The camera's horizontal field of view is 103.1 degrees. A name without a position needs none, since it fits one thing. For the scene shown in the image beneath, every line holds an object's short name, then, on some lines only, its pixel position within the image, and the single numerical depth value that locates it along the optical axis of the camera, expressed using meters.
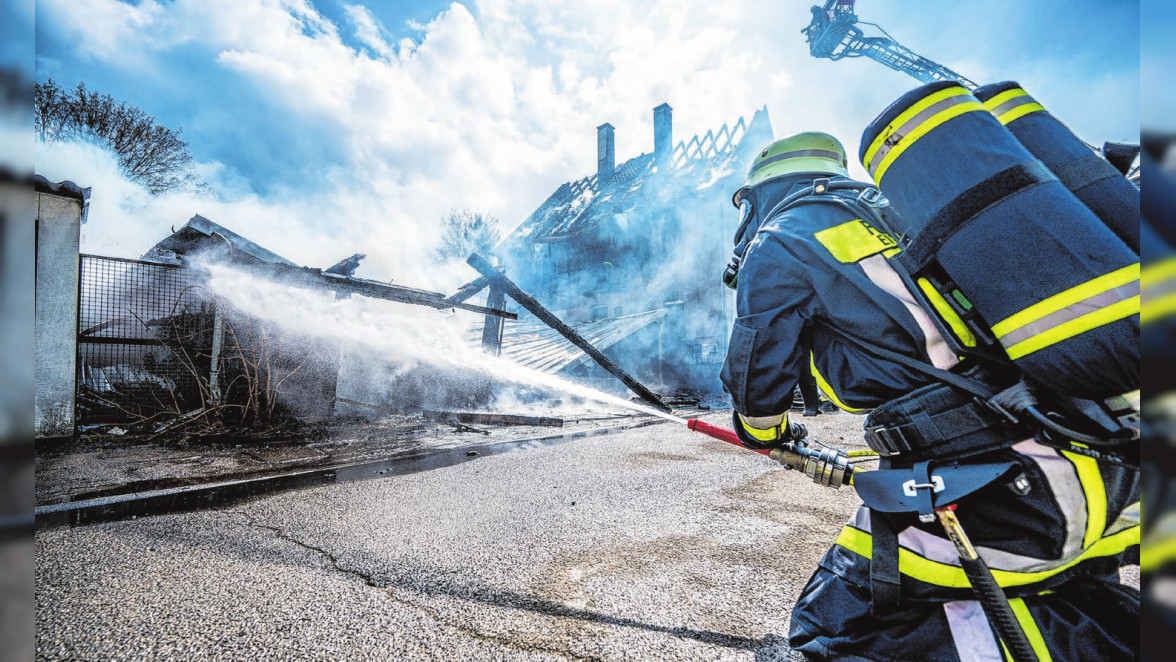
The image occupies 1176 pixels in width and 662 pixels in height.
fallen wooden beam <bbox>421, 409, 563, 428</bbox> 7.98
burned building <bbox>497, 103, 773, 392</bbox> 16.73
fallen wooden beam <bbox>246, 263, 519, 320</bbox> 6.55
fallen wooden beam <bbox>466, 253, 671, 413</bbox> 8.91
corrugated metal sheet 12.41
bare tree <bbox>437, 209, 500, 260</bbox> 31.12
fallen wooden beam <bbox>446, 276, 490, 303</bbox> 8.85
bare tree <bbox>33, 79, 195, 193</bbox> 14.93
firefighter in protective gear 1.36
